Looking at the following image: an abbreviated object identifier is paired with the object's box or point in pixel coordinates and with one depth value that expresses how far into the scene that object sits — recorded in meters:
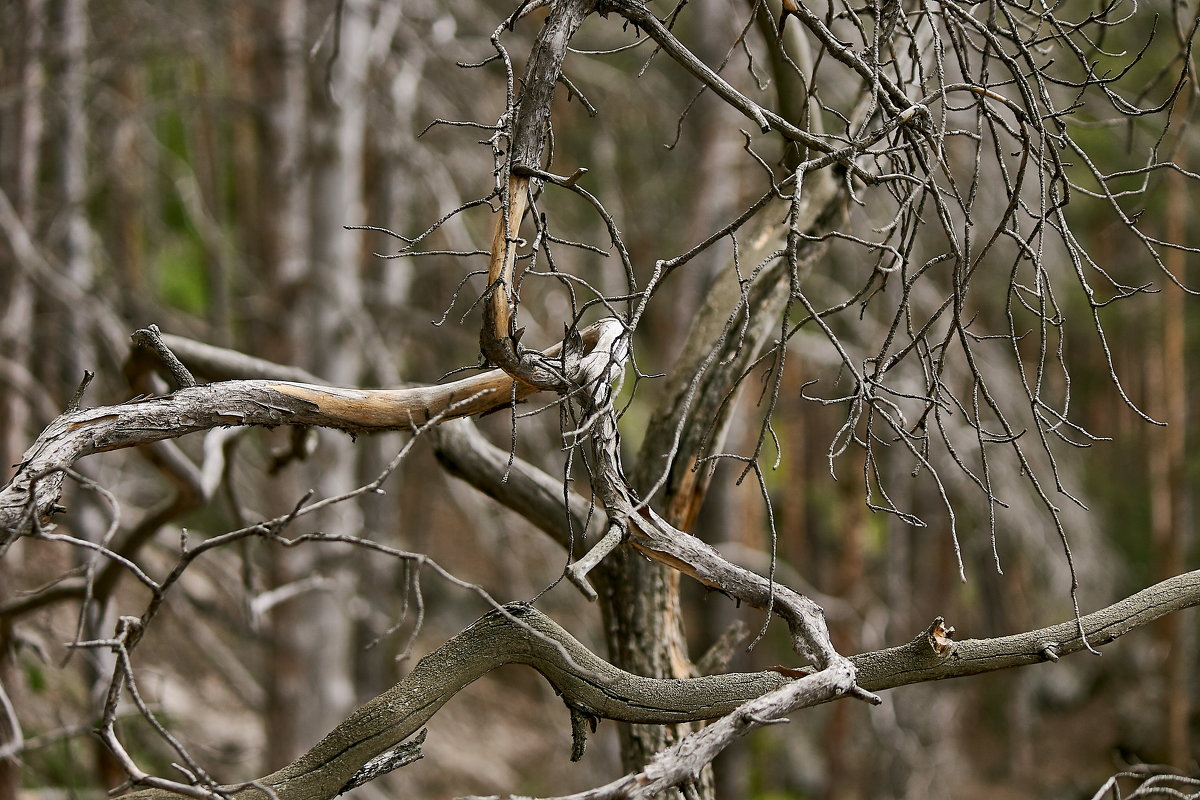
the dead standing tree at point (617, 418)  3.22
